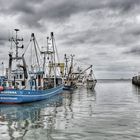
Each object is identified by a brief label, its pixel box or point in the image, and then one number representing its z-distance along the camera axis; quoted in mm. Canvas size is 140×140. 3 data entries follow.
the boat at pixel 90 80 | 60119
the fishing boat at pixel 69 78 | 56469
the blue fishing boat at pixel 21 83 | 24278
